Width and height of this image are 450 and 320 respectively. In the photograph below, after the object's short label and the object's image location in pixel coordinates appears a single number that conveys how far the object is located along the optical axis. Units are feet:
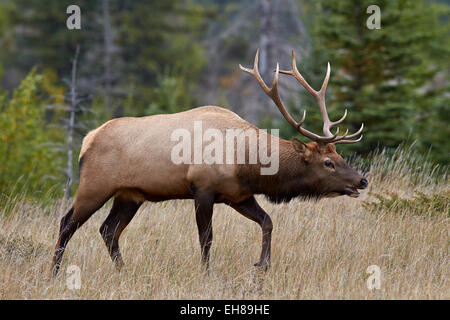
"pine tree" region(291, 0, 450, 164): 72.95
